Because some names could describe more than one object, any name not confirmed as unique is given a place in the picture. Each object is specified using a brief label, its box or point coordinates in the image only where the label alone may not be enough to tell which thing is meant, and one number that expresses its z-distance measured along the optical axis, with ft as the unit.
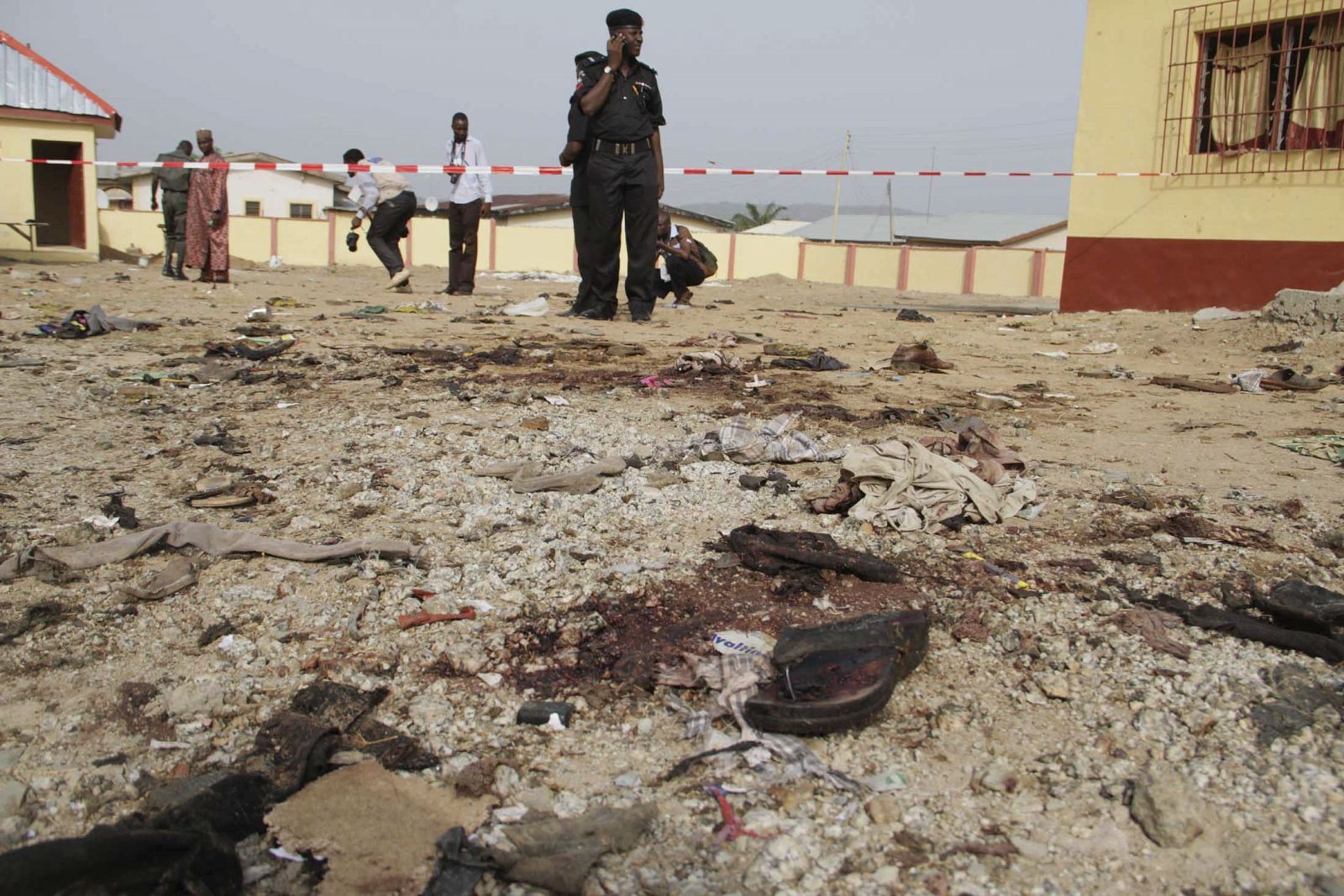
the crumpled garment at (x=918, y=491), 10.89
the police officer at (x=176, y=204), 40.57
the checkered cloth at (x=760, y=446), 13.17
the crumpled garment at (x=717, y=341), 23.06
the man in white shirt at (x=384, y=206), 32.76
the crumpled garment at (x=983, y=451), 12.01
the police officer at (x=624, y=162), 25.59
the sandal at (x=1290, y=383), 19.12
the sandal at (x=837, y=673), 6.94
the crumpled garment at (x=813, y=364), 20.42
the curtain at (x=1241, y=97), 30.76
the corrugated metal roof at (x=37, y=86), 58.49
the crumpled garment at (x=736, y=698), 6.63
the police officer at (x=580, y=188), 26.43
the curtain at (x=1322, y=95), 29.27
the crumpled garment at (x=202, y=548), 9.56
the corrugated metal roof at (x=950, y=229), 152.66
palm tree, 198.39
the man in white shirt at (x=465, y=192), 32.81
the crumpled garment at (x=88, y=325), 22.26
